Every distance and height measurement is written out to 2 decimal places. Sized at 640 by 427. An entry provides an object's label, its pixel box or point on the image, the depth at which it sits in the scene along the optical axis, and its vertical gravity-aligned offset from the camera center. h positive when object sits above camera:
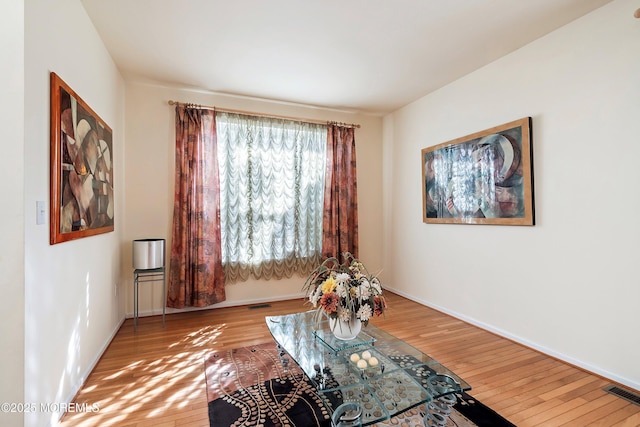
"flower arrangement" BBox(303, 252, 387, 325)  1.90 -0.53
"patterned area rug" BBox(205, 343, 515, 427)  1.74 -1.21
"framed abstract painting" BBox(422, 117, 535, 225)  2.78 +0.41
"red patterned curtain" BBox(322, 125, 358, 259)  4.38 +0.32
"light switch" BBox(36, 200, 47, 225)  1.57 +0.04
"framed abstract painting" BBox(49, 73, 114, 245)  1.73 +0.37
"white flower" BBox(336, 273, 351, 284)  1.98 -0.42
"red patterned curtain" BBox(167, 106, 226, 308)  3.62 +0.07
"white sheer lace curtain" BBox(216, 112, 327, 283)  3.92 +0.33
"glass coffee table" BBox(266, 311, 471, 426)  1.45 -0.90
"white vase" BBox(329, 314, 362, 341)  1.96 -0.76
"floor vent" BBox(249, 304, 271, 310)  3.92 -1.20
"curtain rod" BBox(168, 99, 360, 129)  3.68 +1.44
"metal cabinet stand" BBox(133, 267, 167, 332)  3.21 -0.71
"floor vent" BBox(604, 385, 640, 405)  1.96 -1.25
